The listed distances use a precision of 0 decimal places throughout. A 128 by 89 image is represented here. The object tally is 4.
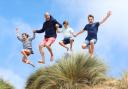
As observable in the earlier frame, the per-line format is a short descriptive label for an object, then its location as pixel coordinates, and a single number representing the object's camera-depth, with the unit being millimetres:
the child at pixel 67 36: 8675
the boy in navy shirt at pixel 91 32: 8351
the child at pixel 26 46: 8841
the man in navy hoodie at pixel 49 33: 8548
